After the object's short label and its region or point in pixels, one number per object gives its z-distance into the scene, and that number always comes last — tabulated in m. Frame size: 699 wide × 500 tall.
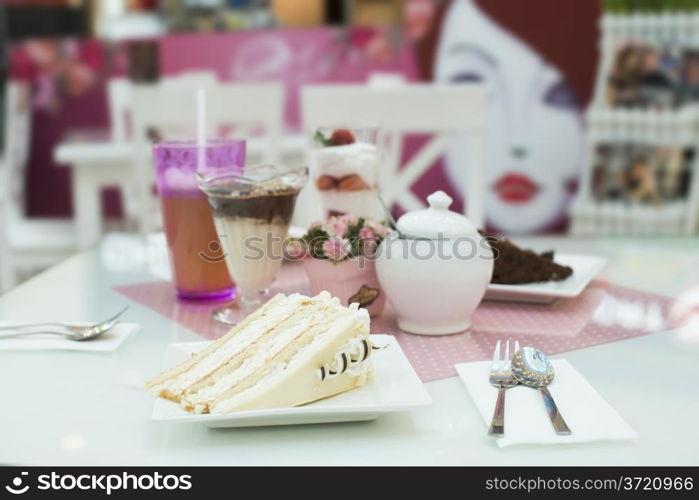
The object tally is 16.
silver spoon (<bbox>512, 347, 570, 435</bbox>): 0.77
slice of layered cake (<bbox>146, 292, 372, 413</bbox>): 0.71
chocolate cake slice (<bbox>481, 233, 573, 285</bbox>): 1.12
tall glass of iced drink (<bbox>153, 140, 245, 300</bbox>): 1.13
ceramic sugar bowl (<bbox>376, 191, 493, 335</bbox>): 0.94
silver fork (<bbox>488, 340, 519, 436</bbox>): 0.69
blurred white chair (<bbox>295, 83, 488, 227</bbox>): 1.93
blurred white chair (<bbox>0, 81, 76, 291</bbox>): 2.65
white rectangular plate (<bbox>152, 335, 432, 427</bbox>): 0.68
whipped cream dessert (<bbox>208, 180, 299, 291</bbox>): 1.01
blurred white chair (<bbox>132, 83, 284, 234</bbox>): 2.08
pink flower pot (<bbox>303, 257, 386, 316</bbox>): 1.03
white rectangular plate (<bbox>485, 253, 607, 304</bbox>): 1.09
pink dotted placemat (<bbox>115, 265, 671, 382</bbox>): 0.92
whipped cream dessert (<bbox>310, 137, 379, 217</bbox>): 1.22
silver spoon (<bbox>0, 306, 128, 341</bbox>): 0.96
